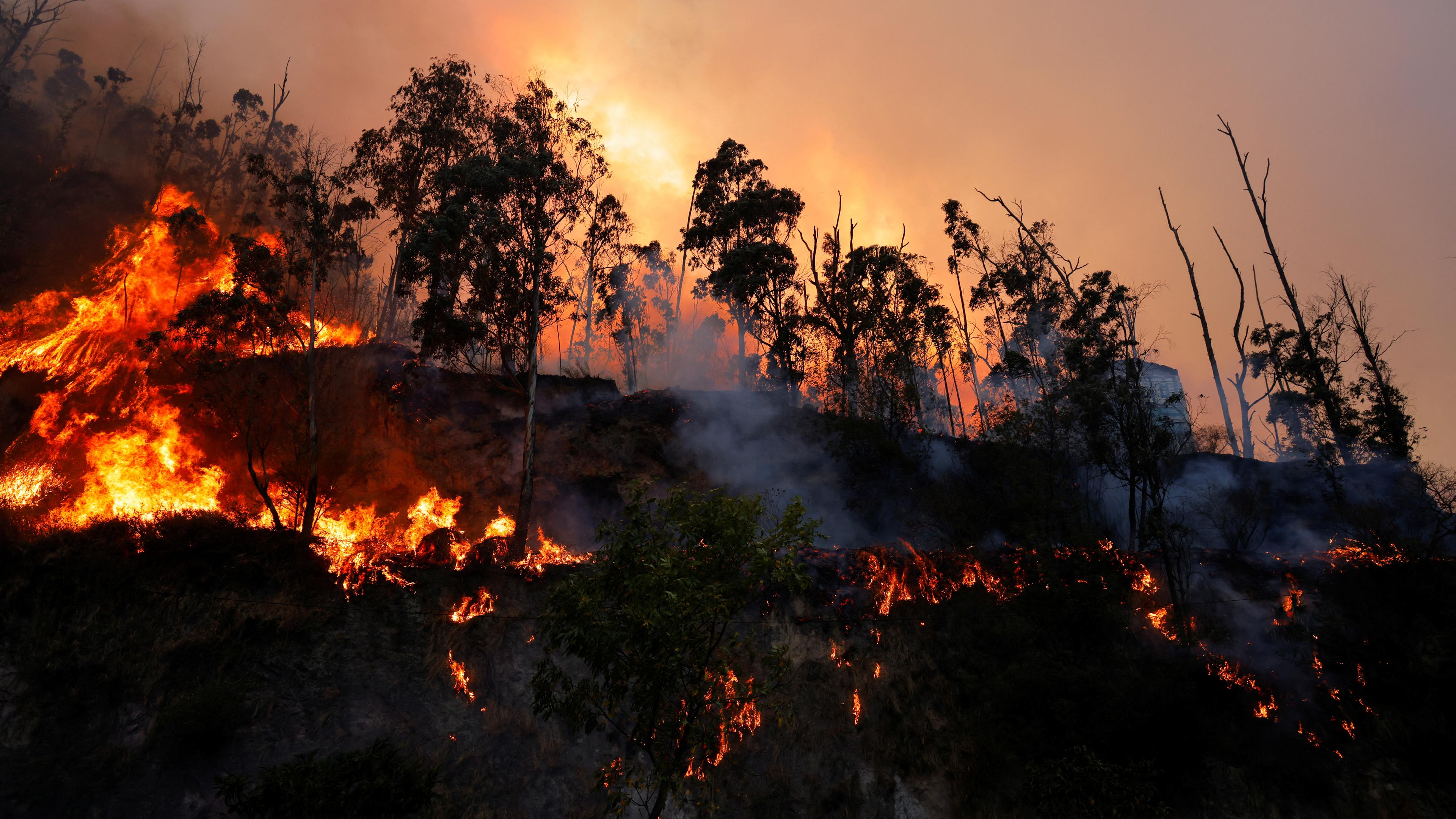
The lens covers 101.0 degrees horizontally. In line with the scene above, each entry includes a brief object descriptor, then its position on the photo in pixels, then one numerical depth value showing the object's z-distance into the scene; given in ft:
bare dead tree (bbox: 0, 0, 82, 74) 116.67
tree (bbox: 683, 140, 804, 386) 103.45
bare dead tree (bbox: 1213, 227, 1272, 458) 106.93
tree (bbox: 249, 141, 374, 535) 65.41
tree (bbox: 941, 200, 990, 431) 114.42
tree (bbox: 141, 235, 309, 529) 60.08
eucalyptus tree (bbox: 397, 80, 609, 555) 71.26
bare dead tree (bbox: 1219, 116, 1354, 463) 80.07
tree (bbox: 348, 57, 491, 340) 93.76
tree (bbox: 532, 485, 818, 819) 28.04
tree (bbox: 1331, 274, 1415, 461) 75.82
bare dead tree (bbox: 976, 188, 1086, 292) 100.07
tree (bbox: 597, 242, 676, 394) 145.38
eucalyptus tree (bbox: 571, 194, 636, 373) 100.17
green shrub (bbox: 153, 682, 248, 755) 39.75
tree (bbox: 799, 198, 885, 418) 100.73
